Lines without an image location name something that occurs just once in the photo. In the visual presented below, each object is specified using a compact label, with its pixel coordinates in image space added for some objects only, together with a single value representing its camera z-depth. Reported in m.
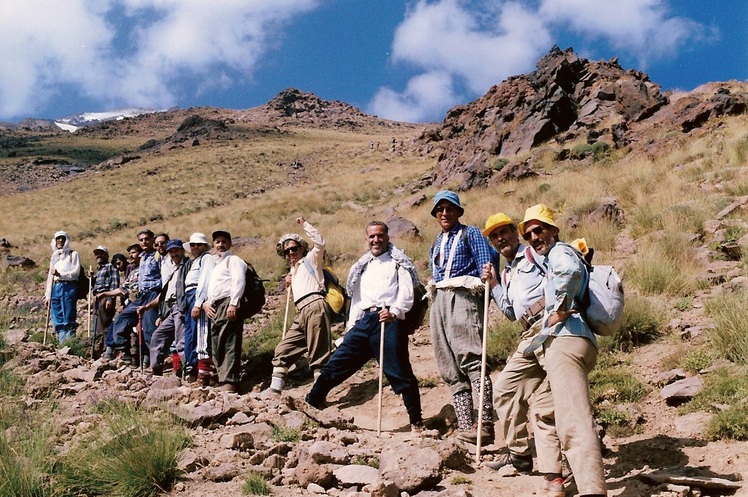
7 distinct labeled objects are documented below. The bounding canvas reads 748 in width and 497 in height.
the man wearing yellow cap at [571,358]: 3.19
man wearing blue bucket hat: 4.98
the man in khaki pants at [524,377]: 3.81
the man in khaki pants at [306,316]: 6.64
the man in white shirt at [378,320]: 5.42
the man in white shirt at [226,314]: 7.14
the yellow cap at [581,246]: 3.63
